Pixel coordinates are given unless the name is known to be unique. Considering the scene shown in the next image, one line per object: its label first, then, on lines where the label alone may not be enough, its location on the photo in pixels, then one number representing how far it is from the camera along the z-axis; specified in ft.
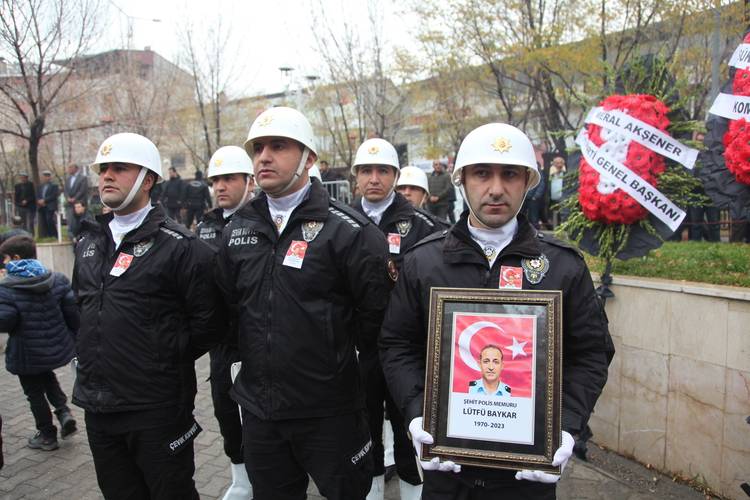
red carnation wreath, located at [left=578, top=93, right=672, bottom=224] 14.76
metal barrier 53.52
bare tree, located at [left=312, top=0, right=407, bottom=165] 55.88
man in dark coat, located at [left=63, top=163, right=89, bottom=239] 48.14
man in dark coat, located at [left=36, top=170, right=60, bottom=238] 49.01
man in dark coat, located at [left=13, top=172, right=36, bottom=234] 51.67
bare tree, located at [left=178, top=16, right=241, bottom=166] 71.61
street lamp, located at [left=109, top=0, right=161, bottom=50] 61.00
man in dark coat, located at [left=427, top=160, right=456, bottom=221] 43.93
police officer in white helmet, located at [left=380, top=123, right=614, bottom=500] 8.10
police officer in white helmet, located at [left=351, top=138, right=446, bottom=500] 13.82
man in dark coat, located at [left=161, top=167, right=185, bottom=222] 53.11
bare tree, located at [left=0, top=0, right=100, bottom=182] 39.63
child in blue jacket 17.62
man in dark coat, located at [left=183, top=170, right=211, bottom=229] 53.36
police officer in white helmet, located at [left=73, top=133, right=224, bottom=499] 10.72
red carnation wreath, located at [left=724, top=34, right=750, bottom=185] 11.53
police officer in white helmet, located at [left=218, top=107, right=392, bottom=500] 9.95
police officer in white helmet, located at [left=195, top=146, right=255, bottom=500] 13.98
